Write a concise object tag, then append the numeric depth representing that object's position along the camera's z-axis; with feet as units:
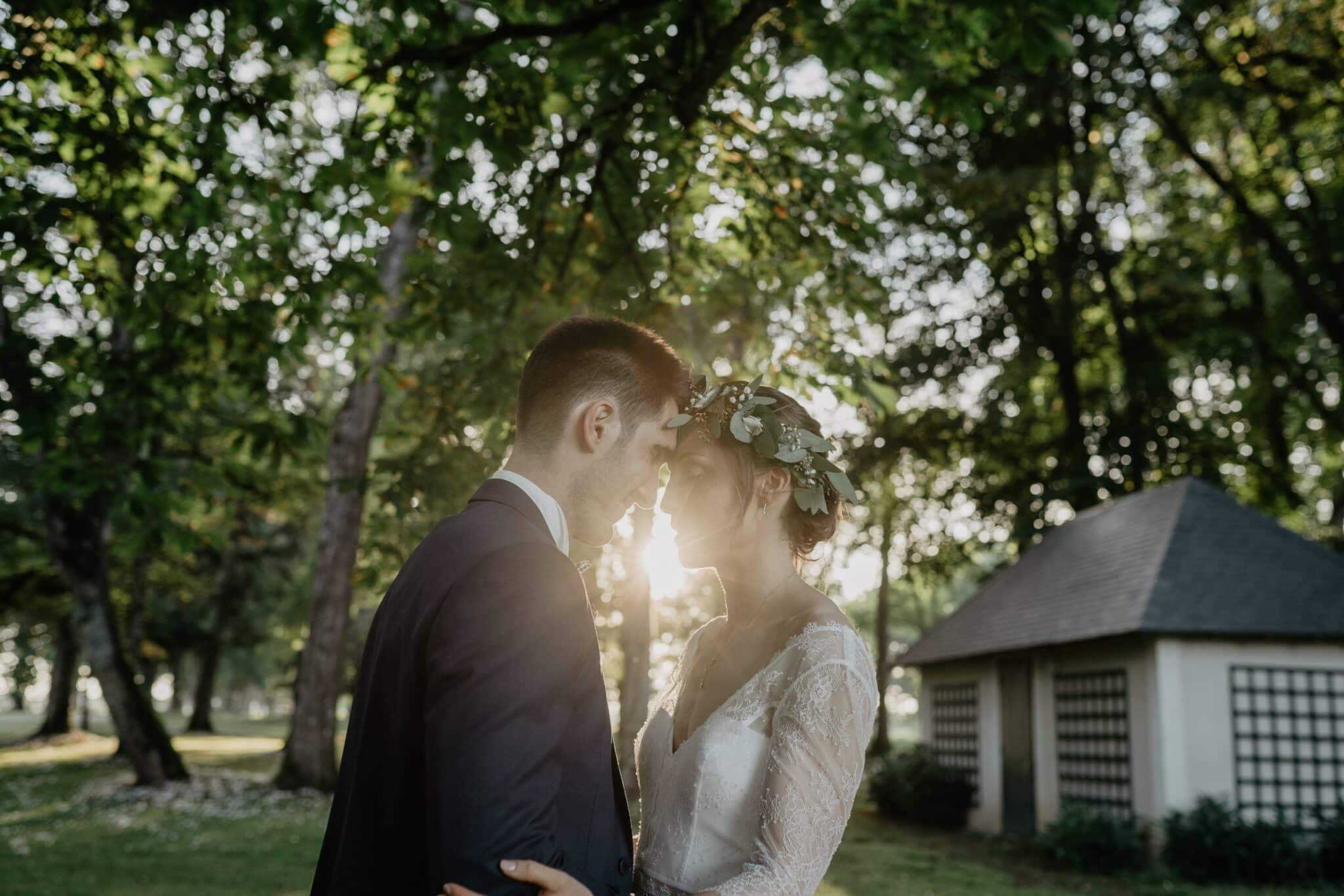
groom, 7.32
